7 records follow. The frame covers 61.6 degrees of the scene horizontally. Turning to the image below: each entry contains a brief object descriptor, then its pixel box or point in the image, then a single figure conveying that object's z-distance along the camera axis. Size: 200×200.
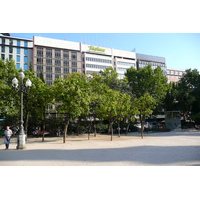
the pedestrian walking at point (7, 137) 12.21
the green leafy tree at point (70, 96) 15.09
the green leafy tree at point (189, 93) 34.21
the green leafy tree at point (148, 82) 35.56
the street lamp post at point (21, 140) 12.13
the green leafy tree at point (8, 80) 23.89
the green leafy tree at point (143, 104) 21.12
